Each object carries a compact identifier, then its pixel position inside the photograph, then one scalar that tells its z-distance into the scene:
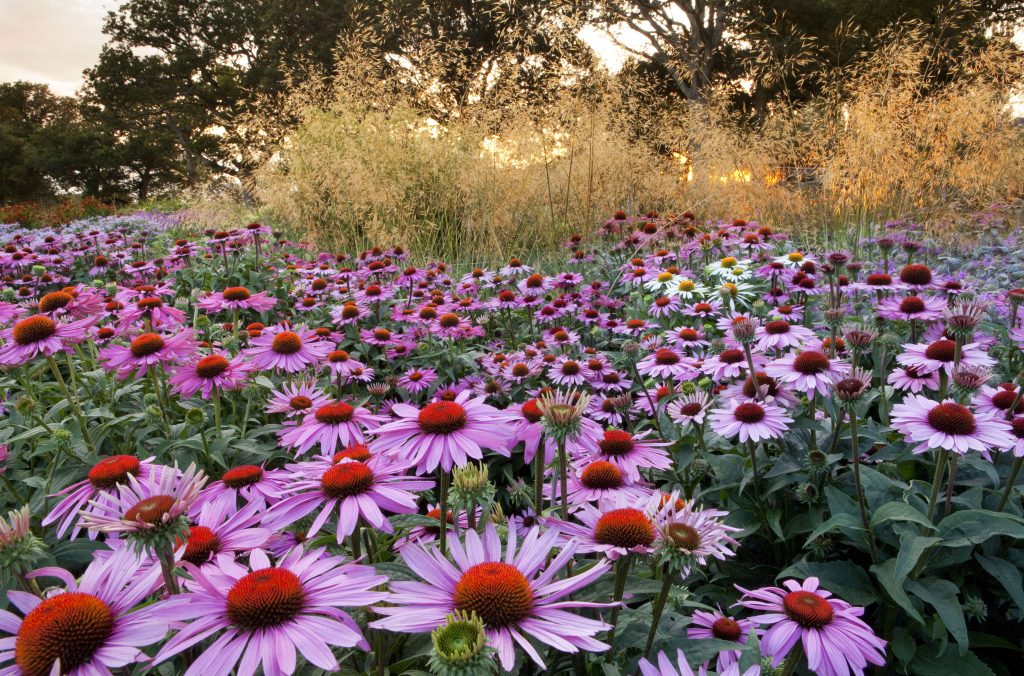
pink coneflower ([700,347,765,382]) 1.51
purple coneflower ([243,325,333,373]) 1.46
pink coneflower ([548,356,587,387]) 1.88
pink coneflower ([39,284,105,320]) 1.68
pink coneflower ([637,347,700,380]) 1.72
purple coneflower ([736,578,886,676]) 0.76
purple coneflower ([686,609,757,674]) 0.88
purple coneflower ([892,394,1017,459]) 0.97
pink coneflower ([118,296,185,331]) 1.74
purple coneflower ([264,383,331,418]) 1.31
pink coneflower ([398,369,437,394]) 2.13
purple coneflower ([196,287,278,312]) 1.96
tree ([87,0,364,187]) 21.91
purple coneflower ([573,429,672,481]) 0.99
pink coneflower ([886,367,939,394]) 1.44
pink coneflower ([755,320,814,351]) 1.53
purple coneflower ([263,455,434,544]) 0.71
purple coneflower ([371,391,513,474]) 0.79
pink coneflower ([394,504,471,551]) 0.91
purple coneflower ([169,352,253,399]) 1.31
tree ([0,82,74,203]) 23.70
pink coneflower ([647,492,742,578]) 0.64
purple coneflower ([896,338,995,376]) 1.30
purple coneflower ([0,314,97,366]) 1.40
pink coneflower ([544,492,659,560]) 0.67
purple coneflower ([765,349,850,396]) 1.22
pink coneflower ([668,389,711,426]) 1.39
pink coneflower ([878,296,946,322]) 1.60
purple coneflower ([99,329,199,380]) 1.36
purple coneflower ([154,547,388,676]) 0.53
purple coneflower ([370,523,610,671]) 0.55
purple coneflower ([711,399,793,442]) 1.17
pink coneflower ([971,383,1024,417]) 1.23
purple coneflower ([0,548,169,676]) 0.55
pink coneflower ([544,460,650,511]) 0.89
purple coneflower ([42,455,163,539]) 0.95
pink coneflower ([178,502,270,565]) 0.74
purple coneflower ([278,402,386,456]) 0.99
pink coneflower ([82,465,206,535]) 0.60
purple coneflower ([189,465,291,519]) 0.90
